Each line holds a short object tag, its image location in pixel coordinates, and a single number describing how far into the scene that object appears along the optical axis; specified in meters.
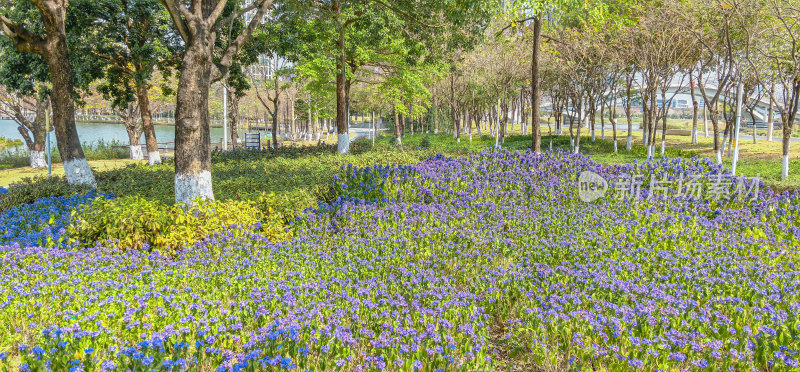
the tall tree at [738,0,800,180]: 11.95
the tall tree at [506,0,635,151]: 12.02
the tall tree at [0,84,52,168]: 21.22
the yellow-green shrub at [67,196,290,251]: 6.23
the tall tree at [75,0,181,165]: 14.63
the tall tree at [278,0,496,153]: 11.70
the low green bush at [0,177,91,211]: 9.02
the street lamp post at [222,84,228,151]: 25.69
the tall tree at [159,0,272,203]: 7.55
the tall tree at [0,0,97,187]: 9.95
